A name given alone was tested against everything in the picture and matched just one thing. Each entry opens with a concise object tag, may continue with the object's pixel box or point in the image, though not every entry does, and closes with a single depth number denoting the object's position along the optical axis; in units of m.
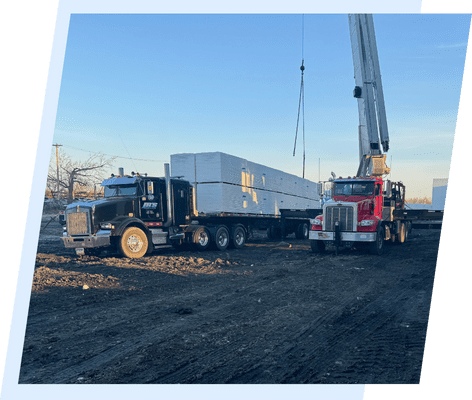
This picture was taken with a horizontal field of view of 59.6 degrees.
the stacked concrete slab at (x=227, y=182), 14.98
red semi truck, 13.30
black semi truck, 12.09
